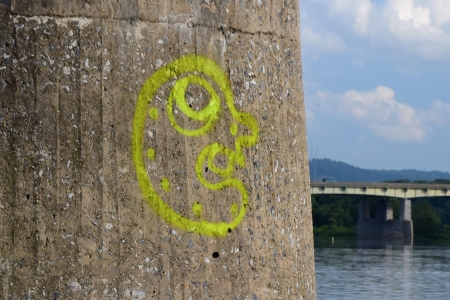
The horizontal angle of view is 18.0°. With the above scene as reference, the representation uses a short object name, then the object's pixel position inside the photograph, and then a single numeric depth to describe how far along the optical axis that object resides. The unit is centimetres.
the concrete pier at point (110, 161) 496
